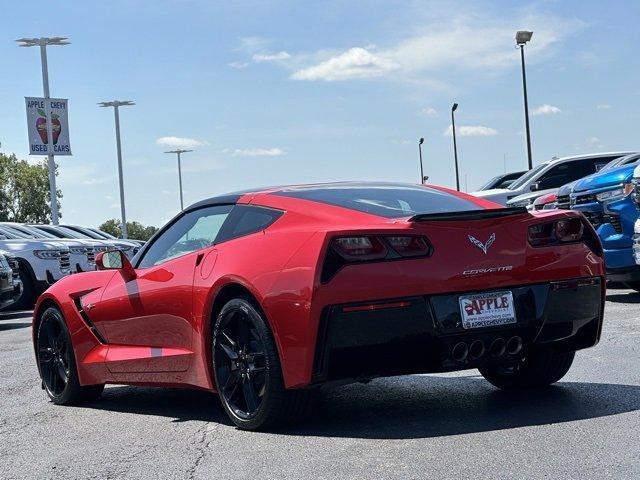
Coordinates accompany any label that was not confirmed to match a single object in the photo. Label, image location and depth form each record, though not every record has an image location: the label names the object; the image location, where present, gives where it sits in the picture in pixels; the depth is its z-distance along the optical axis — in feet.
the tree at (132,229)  442.26
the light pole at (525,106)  120.37
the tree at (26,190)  360.69
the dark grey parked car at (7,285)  49.72
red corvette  17.38
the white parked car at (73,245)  65.87
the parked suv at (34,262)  63.41
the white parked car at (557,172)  64.39
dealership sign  130.93
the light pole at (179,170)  283.18
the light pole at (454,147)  182.39
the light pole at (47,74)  128.36
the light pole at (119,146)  190.90
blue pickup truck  38.73
